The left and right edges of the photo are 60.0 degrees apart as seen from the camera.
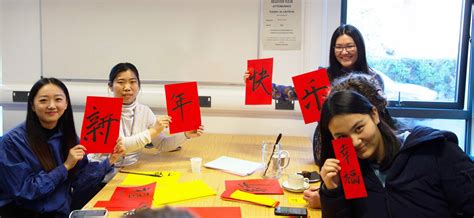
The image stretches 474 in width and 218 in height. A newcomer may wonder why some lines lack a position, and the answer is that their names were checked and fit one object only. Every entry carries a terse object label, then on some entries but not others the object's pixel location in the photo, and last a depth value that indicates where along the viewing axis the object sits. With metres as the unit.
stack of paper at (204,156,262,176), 2.04
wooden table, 1.62
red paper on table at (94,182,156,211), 1.59
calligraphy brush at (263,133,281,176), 1.97
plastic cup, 2.02
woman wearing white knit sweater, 2.22
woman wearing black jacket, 1.33
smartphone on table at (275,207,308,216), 1.45
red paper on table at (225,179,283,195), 1.74
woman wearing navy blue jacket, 1.68
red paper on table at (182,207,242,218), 1.50
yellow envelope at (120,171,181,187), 1.85
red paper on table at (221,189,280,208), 1.60
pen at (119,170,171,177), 1.95
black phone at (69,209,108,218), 1.43
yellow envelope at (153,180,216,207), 1.65
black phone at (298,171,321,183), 1.91
